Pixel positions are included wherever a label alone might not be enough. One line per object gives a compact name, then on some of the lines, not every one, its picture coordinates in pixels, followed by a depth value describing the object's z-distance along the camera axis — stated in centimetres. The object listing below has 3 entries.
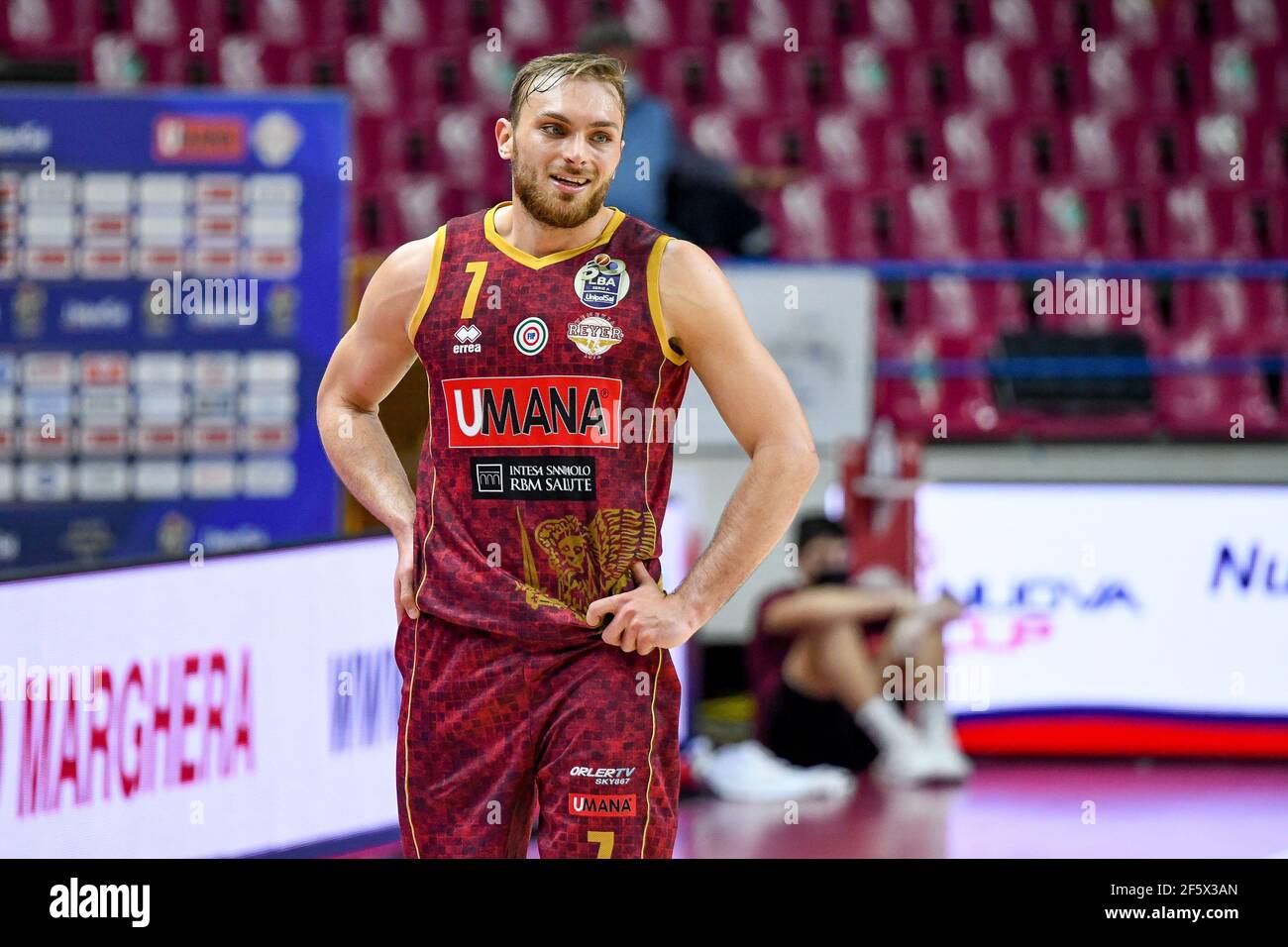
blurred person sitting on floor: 1389
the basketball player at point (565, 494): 595
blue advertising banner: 1309
